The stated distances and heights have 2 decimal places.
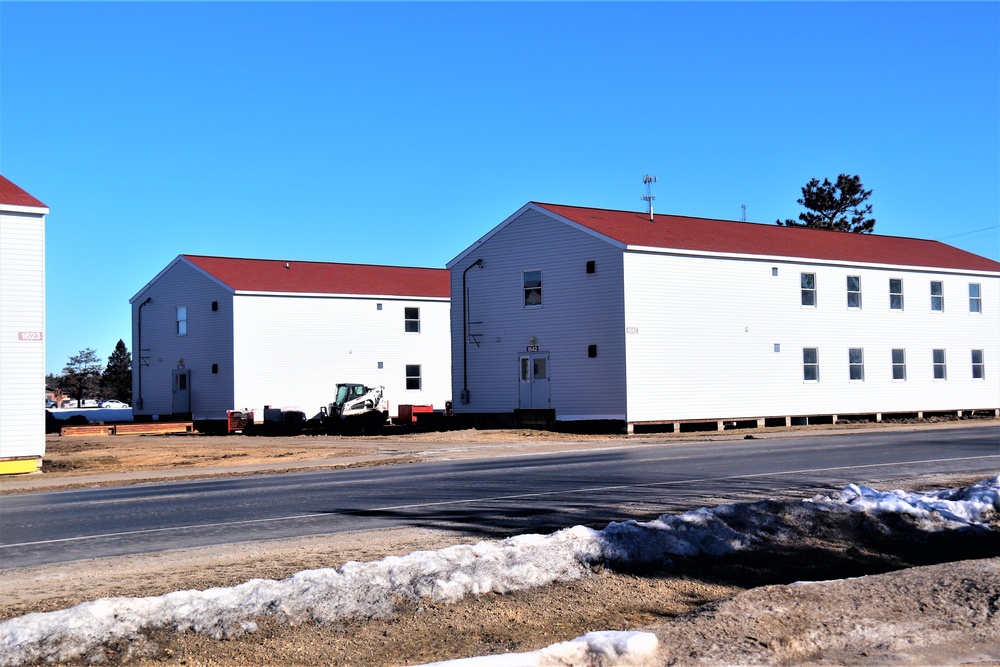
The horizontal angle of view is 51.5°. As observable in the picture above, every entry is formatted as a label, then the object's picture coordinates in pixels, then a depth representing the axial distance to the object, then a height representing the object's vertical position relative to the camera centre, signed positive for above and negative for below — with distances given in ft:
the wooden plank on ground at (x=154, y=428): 137.39 -2.42
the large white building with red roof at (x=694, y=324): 115.24 +8.64
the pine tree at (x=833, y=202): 301.22 +55.67
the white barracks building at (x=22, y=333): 78.69 +6.14
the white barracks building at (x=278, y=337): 144.97 +10.30
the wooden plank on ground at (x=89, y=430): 136.63 -2.42
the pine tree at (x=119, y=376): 382.22 +13.16
